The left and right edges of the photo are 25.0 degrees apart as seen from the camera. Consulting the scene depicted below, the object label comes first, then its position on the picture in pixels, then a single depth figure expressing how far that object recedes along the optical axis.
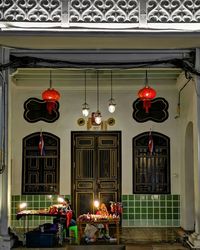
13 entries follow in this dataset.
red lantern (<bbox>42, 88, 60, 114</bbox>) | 10.78
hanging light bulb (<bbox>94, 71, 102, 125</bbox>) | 13.10
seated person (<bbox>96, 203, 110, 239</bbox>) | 11.45
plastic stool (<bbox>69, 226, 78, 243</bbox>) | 11.47
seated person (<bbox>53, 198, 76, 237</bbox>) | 11.54
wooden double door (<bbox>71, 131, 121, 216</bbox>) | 14.23
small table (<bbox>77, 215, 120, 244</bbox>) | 10.83
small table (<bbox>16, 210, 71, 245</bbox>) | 11.63
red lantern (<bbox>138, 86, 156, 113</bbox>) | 10.57
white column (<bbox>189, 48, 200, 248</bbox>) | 8.98
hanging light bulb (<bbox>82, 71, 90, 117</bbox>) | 12.62
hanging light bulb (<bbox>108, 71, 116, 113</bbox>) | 12.61
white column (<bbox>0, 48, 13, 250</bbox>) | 8.91
